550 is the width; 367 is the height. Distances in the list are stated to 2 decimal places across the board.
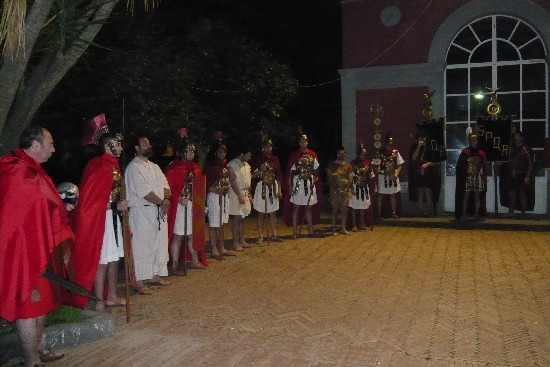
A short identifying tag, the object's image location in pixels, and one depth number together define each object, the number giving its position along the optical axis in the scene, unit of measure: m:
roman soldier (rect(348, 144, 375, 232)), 12.34
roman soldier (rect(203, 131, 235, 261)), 9.55
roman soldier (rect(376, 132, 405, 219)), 13.87
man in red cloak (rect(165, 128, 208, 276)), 8.43
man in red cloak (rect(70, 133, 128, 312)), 6.17
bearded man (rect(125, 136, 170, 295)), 7.33
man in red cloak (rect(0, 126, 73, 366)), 4.41
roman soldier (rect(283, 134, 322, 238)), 11.48
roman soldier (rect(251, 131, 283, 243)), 10.91
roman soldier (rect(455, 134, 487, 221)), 13.85
